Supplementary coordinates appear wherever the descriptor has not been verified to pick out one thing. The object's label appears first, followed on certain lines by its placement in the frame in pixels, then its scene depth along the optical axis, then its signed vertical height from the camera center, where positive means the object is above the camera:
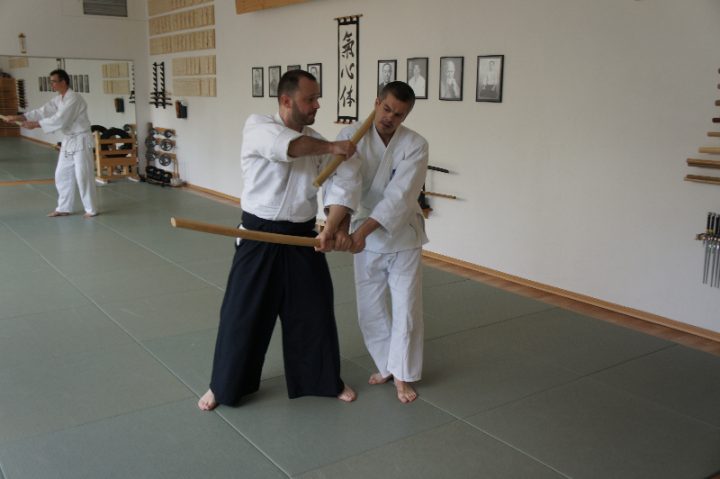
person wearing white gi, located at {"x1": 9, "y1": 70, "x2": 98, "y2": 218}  6.38 -0.31
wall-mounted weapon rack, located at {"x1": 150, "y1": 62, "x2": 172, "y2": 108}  9.23 +0.29
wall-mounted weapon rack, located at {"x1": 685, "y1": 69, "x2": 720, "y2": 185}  3.40 -0.24
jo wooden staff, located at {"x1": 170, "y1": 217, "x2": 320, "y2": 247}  2.10 -0.42
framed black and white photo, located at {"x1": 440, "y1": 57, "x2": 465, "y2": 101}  4.87 +0.26
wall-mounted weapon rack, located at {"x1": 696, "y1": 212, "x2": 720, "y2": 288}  3.47 -0.70
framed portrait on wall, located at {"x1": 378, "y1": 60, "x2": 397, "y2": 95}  5.44 +0.34
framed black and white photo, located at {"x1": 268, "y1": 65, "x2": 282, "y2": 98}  7.03 +0.35
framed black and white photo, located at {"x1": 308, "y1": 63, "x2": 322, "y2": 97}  6.39 +0.41
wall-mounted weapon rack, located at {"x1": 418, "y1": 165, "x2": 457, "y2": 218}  5.16 -0.67
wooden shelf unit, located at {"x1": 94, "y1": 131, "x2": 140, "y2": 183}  8.85 -0.68
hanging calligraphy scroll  5.85 +0.41
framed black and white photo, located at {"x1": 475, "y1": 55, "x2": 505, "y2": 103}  4.57 +0.25
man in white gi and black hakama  2.39 -0.59
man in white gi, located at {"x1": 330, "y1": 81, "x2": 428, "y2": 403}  2.57 -0.50
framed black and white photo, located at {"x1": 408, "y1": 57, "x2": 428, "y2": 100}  5.16 +0.29
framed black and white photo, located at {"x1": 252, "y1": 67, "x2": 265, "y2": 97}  7.27 +0.32
